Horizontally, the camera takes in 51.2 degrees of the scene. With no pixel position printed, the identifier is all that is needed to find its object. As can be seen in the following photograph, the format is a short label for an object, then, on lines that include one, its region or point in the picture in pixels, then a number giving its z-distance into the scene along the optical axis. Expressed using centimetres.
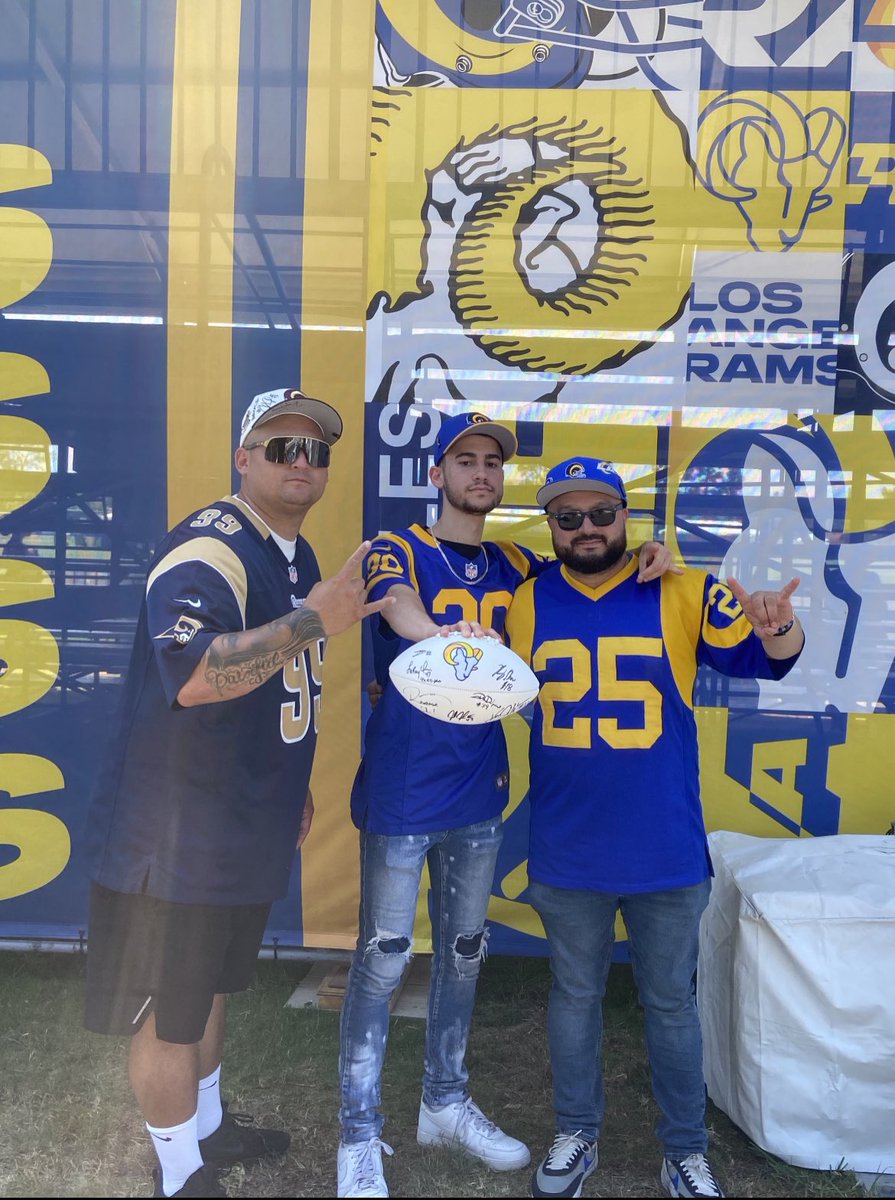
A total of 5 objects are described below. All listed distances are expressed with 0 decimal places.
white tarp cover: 236
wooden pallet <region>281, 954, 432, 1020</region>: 326
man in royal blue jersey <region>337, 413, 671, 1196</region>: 233
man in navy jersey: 212
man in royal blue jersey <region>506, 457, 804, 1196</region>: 225
